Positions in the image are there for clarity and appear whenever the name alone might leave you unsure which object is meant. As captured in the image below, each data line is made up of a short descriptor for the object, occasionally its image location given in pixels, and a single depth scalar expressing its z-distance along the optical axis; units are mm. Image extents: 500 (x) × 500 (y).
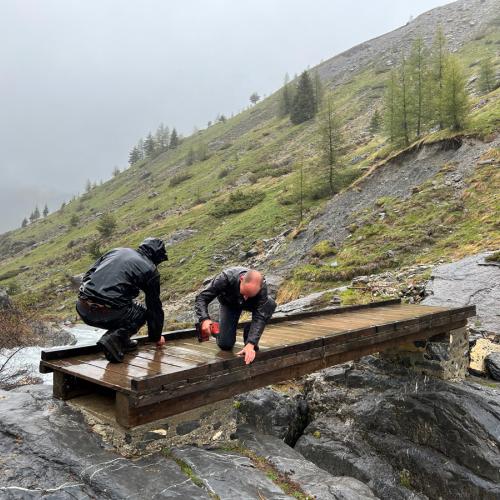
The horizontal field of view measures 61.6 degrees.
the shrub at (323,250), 24484
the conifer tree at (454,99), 28875
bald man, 6188
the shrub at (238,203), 49094
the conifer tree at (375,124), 59769
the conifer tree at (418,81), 36688
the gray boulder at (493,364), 10570
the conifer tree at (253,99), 168875
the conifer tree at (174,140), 131075
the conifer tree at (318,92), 87625
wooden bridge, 5145
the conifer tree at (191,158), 101119
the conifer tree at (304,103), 86688
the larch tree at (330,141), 39125
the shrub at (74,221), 95000
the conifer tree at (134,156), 152625
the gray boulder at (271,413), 8750
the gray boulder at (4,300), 24891
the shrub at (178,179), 85938
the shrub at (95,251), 52312
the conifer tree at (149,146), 133988
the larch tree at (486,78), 50094
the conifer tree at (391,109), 37125
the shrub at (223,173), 74325
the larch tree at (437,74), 31430
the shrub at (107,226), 63469
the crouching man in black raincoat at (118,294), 5816
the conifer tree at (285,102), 100250
